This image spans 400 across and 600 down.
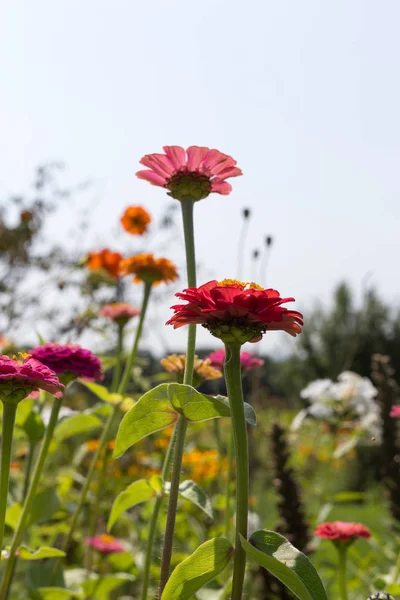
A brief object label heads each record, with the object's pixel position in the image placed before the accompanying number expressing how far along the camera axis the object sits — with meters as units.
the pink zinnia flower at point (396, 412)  1.11
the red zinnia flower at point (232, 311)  0.55
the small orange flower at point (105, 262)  1.98
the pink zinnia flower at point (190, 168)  0.76
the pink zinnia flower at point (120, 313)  1.56
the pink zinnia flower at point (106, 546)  1.66
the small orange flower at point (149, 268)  1.25
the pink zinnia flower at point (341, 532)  0.97
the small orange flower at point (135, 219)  2.00
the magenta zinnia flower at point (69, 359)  0.85
